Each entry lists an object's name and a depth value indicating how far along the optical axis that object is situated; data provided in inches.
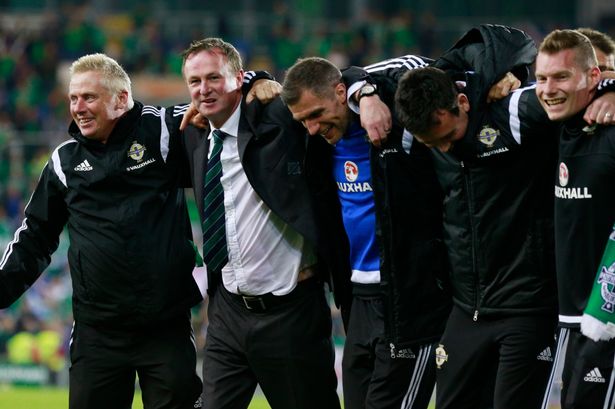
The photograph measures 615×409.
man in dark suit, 536.7
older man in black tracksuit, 563.2
